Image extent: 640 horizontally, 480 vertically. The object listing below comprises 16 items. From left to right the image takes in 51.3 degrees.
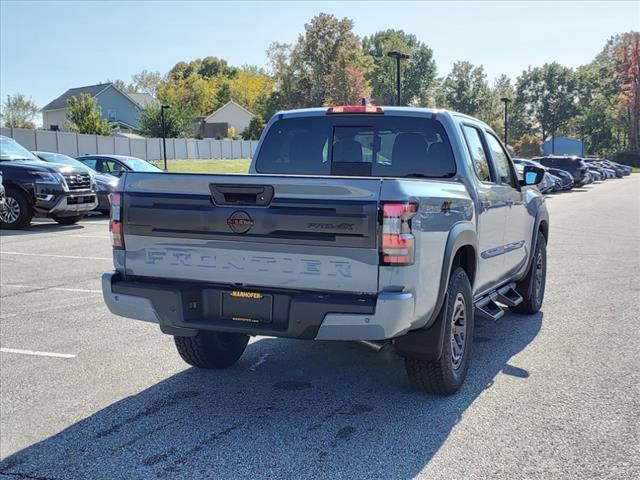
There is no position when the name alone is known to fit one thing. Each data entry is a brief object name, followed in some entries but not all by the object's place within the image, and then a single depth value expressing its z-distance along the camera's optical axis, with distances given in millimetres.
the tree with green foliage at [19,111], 94238
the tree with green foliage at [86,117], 55156
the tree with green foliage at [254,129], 73250
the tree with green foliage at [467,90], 99688
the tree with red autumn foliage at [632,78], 81438
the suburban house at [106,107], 72812
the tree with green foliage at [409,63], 98312
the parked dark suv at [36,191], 14148
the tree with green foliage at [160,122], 61281
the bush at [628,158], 80625
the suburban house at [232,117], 92500
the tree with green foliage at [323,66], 68062
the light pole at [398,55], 33219
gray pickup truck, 3652
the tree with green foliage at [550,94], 96000
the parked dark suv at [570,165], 37812
